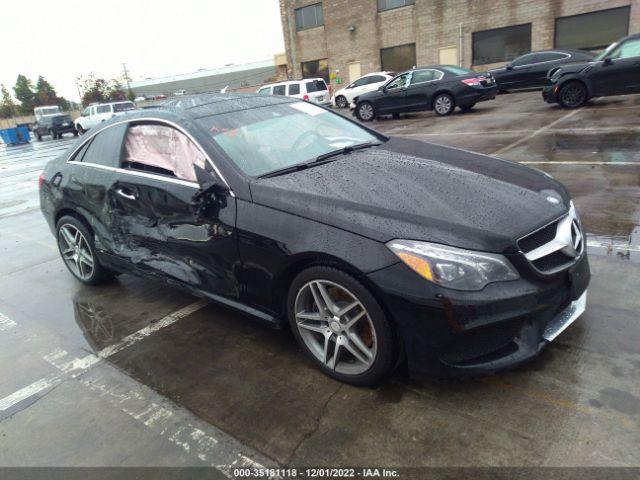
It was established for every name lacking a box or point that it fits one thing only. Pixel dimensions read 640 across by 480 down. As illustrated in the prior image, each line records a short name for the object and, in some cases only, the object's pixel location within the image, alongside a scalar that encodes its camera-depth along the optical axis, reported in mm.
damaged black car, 2385
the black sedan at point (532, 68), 16812
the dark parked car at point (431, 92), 14523
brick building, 23172
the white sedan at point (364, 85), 22031
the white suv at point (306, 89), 22141
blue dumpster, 33219
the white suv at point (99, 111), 30062
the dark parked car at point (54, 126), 33544
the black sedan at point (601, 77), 11422
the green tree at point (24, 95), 74562
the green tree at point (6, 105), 73062
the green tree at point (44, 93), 76938
